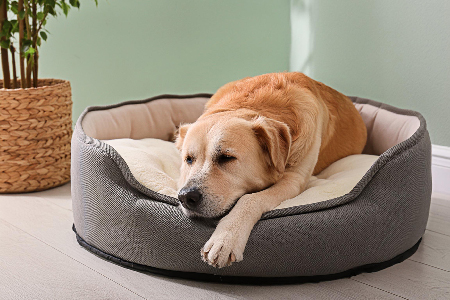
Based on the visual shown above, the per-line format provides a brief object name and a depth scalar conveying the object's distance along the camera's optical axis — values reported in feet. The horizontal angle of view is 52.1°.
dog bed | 4.75
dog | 4.69
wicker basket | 7.85
